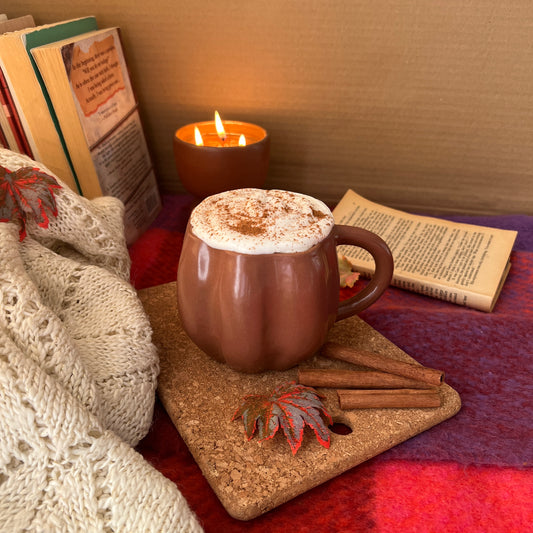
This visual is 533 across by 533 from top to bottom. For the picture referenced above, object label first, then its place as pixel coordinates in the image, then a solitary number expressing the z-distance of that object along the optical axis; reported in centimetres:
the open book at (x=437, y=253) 55
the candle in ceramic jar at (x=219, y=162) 59
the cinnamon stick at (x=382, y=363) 42
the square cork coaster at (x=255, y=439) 34
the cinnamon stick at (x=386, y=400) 40
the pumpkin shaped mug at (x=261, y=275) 37
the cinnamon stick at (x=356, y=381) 42
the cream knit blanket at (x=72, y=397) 31
